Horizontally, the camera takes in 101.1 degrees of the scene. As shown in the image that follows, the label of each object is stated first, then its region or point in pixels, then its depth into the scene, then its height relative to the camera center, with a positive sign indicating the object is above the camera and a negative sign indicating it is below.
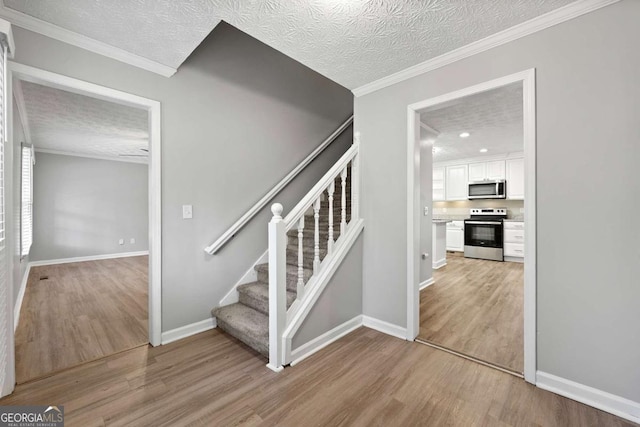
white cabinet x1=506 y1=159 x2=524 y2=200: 5.75 +0.76
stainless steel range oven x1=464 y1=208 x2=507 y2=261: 5.75 -0.50
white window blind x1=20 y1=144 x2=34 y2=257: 3.51 +0.21
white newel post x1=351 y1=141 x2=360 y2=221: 2.69 +0.29
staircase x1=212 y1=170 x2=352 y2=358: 2.10 -0.76
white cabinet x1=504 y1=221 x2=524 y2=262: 5.60 -0.60
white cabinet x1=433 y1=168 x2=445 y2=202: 6.94 +0.76
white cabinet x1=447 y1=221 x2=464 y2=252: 6.53 -0.58
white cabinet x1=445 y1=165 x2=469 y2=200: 6.54 +0.78
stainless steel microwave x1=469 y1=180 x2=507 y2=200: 5.94 +0.54
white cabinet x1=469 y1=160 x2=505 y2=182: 6.00 +0.99
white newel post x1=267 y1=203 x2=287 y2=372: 1.87 -0.53
